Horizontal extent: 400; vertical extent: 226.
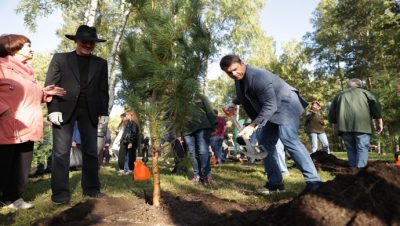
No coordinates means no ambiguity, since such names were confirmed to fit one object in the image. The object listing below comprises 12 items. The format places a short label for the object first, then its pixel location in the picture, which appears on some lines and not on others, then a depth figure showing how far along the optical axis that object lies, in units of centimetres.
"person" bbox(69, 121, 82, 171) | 834
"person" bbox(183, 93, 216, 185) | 614
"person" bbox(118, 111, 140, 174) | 846
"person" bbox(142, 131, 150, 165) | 1291
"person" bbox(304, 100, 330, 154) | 1040
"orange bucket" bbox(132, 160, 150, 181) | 654
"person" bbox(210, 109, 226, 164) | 1101
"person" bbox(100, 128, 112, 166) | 1287
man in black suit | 436
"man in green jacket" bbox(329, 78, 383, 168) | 588
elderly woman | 407
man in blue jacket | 426
